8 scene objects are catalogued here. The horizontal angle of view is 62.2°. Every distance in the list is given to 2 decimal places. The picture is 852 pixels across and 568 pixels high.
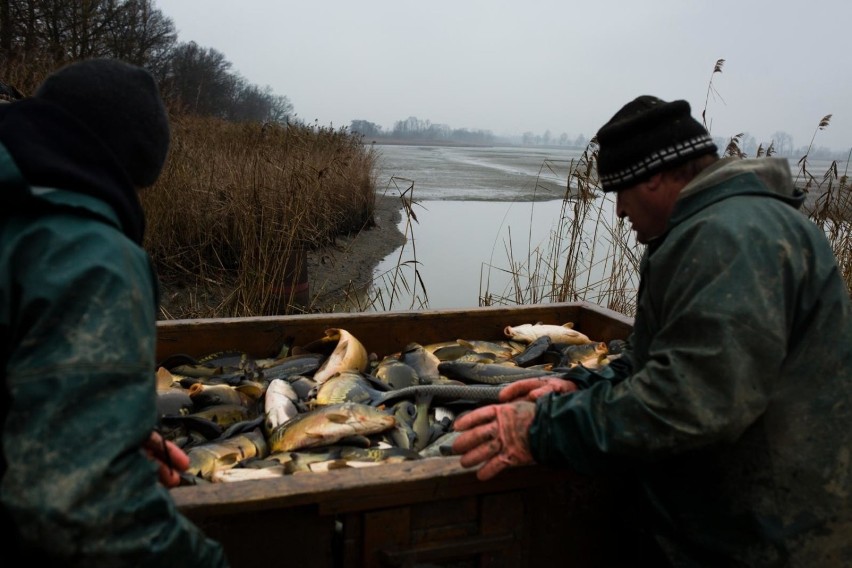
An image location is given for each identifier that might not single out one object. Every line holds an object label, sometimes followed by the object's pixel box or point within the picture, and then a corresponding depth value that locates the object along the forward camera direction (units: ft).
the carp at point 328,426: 9.29
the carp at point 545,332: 14.25
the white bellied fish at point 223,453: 8.73
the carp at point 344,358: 12.15
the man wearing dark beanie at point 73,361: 4.14
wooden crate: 6.86
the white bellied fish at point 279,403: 10.28
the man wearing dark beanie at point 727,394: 6.04
